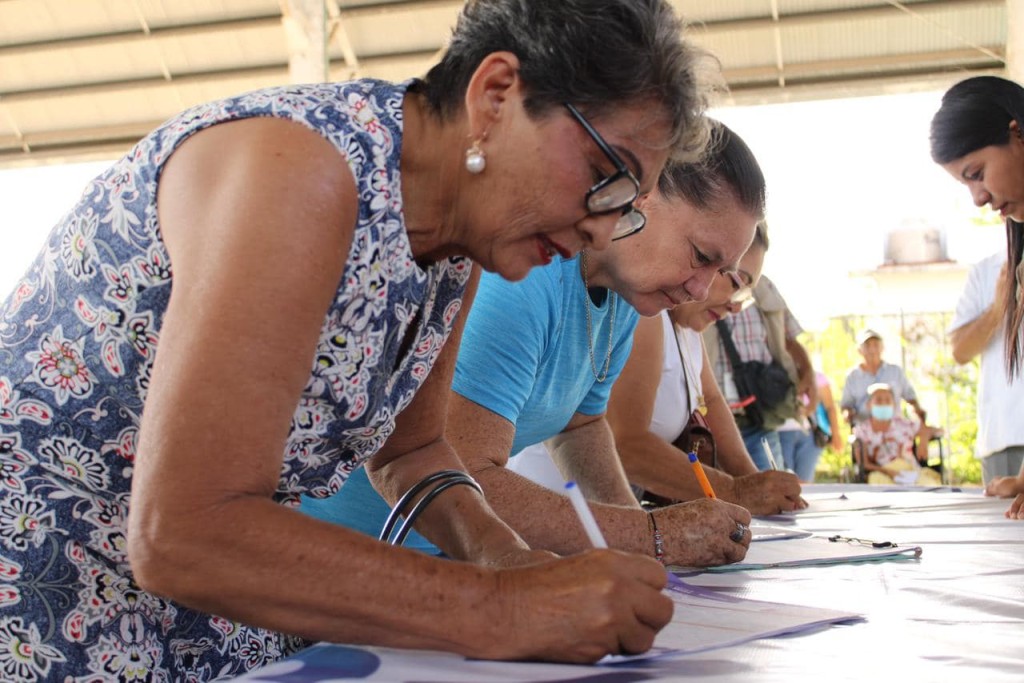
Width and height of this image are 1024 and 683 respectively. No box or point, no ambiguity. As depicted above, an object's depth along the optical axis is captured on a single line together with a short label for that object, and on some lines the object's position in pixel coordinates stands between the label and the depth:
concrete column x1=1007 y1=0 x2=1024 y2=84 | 6.67
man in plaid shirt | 4.75
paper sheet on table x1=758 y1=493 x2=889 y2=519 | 2.76
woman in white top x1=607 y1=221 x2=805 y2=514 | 2.71
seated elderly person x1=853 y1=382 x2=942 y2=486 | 8.05
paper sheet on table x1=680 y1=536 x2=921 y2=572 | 1.70
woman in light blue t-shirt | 1.71
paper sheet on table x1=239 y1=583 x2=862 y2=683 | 0.89
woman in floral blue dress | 0.85
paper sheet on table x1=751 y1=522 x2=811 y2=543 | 2.10
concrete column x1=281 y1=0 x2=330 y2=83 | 7.34
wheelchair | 7.57
